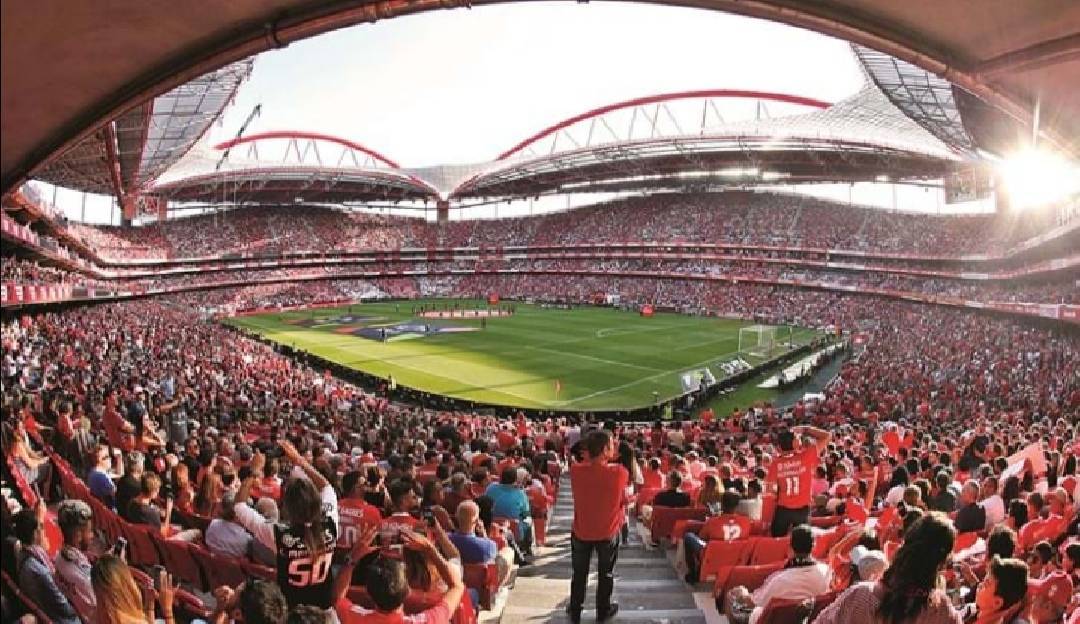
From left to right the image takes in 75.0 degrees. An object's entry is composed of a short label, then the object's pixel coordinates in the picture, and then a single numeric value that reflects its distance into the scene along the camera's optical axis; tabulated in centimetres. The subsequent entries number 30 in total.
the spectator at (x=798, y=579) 477
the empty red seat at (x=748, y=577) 577
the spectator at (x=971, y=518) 739
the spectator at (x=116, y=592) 340
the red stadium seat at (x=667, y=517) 831
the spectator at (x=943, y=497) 779
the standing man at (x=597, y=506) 551
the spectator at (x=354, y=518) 567
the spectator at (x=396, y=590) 329
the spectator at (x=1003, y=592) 394
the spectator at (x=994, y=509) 765
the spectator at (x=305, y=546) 389
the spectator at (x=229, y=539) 582
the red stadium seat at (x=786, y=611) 469
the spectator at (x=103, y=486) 773
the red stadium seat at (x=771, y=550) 652
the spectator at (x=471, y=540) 552
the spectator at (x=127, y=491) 671
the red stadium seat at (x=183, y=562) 607
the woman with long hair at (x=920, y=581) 288
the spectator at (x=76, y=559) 432
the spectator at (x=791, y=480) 682
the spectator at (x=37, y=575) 360
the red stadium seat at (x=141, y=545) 634
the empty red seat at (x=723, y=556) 661
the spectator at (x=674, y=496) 854
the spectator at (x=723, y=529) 684
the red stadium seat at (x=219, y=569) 575
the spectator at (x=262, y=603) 306
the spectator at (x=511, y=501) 772
